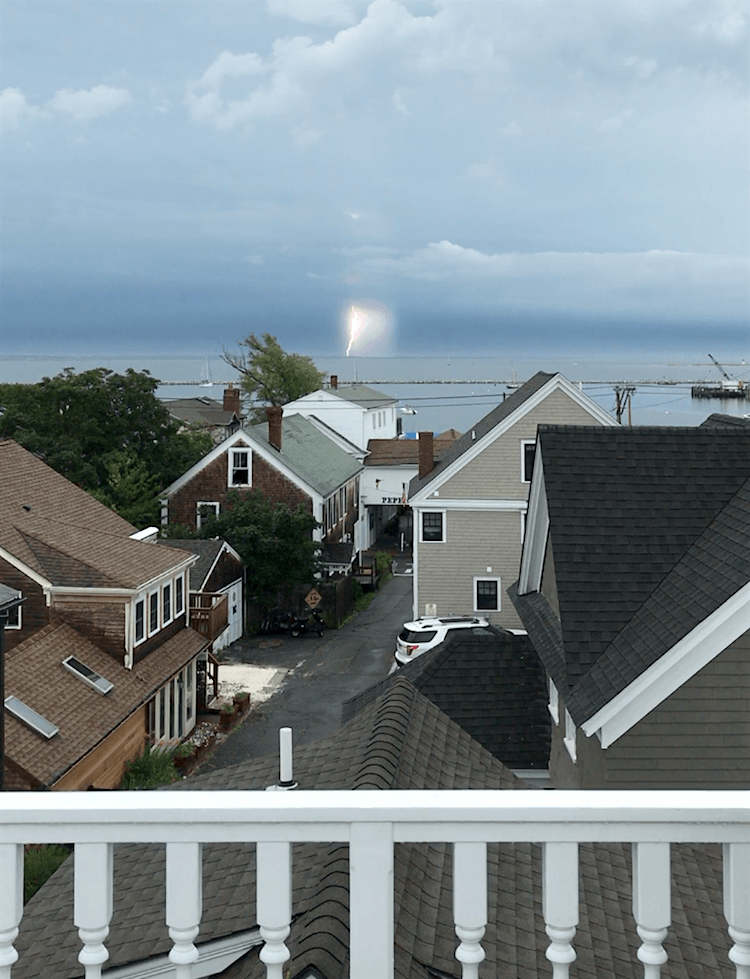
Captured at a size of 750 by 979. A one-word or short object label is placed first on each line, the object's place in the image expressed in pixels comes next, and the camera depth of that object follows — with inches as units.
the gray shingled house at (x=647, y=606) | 319.9
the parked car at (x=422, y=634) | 1026.1
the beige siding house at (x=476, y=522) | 1143.0
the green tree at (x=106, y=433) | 1488.7
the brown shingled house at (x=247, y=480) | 1478.8
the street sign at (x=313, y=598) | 1350.9
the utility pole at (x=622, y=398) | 1742.2
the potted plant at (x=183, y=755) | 802.2
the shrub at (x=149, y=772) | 715.4
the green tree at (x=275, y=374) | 3115.2
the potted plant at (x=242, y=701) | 957.8
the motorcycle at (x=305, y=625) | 1334.9
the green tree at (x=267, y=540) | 1338.6
